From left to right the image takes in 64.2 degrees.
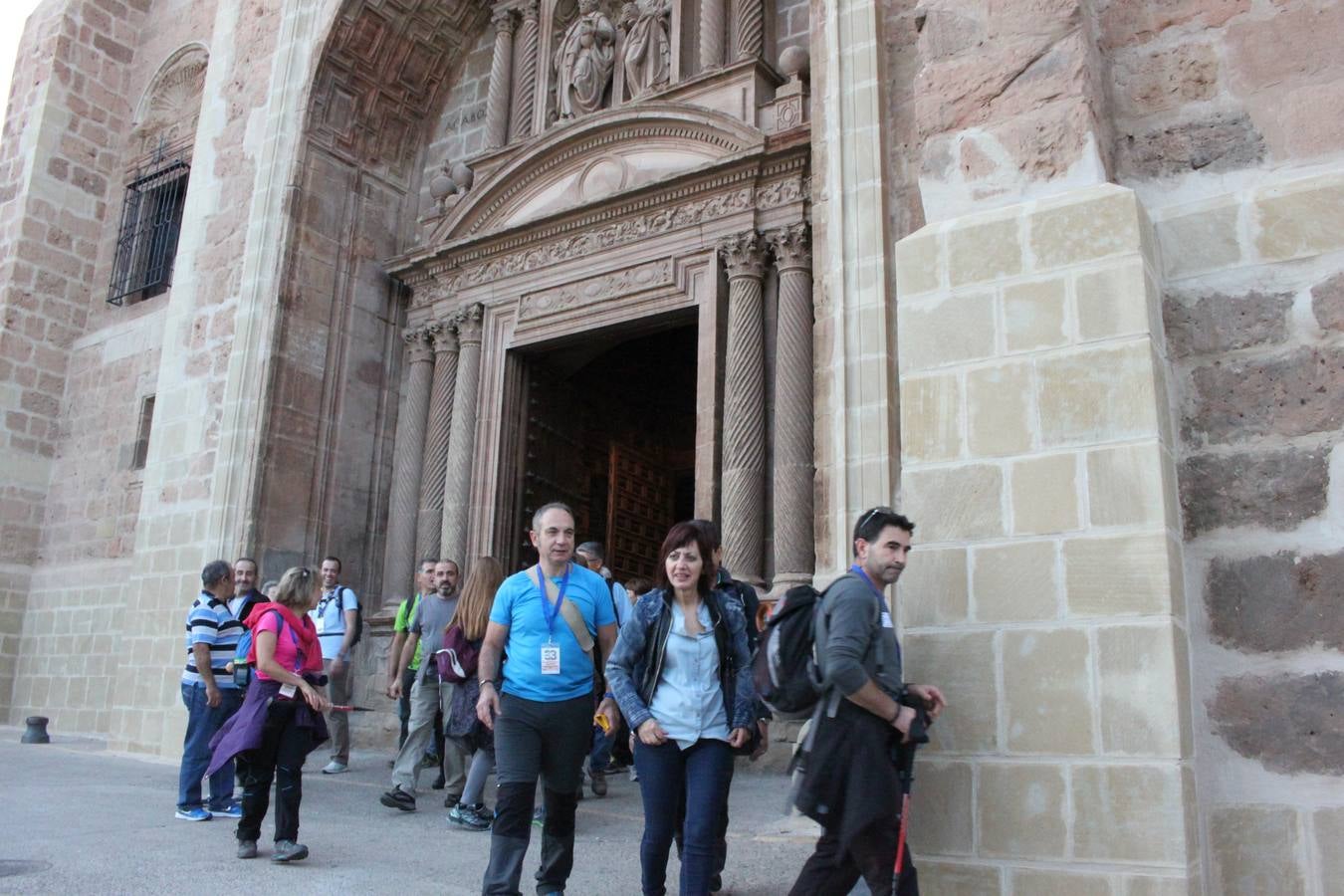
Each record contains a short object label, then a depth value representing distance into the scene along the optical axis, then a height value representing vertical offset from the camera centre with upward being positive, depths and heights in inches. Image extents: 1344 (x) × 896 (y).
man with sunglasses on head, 118.3 -6.7
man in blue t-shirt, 148.9 -3.5
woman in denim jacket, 144.1 -2.4
